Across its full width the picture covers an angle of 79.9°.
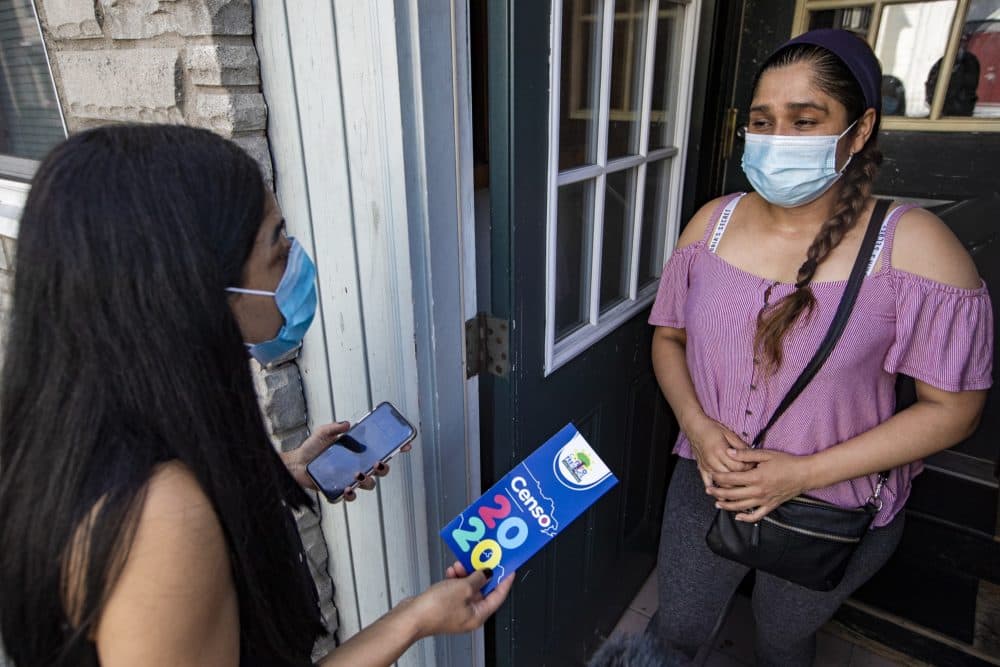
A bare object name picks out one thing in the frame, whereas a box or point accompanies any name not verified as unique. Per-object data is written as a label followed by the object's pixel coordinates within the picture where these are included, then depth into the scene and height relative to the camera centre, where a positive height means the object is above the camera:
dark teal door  1.26 -0.45
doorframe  1.05 -0.26
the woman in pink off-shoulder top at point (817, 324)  1.13 -0.44
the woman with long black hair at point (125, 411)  0.63 -0.32
